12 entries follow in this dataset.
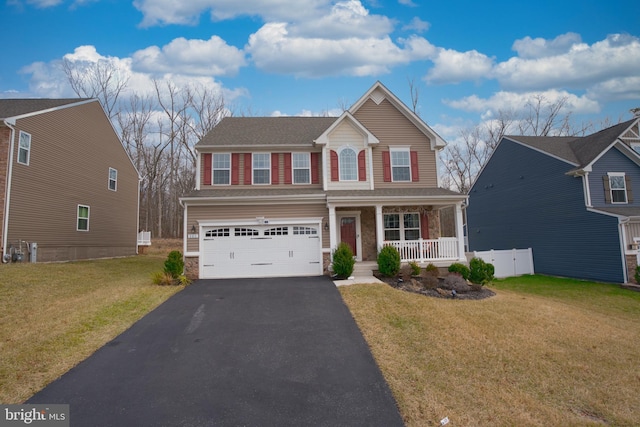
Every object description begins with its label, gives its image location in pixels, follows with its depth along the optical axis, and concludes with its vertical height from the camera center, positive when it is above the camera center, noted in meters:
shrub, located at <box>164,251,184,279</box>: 11.13 -0.77
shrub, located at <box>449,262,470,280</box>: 11.47 -1.17
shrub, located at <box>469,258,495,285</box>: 11.03 -1.21
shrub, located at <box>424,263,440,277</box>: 11.82 -1.21
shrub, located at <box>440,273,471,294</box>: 10.02 -1.49
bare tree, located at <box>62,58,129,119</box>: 27.34 +14.25
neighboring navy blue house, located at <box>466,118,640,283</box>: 13.63 +1.66
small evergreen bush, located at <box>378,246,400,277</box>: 11.52 -0.84
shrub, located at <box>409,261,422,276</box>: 11.70 -1.13
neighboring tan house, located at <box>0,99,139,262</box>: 13.14 +3.07
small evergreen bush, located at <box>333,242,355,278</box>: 11.48 -0.79
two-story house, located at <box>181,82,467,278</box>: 12.38 +1.73
